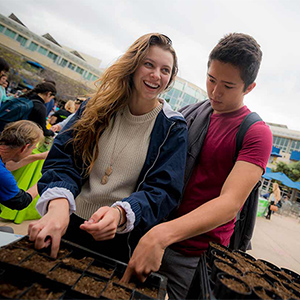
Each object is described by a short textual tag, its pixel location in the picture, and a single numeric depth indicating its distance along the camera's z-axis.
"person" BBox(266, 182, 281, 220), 9.75
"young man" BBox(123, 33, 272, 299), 1.06
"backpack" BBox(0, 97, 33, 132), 3.01
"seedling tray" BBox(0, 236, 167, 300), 0.57
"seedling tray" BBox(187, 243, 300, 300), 0.62
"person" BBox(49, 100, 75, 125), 5.14
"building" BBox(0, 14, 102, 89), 21.53
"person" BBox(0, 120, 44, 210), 1.86
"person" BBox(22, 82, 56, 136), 3.27
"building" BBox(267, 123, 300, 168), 27.84
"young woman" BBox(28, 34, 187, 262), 1.05
